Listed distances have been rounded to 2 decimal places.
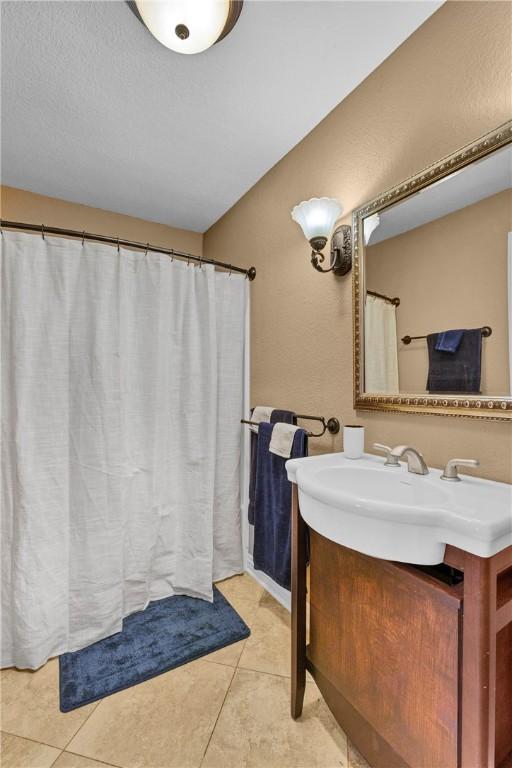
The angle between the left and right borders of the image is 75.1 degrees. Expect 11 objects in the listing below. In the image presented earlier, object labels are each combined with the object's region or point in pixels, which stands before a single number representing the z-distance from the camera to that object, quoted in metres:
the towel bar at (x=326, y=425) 1.46
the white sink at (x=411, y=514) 0.67
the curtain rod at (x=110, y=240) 1.36
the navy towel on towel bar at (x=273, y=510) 1.52
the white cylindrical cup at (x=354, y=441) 1.24
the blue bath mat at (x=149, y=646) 1.29
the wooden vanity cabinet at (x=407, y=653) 0.68
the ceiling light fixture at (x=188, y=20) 1.03
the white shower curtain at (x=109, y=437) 1.41
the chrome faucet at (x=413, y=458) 1.01
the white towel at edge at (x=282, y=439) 1.50
